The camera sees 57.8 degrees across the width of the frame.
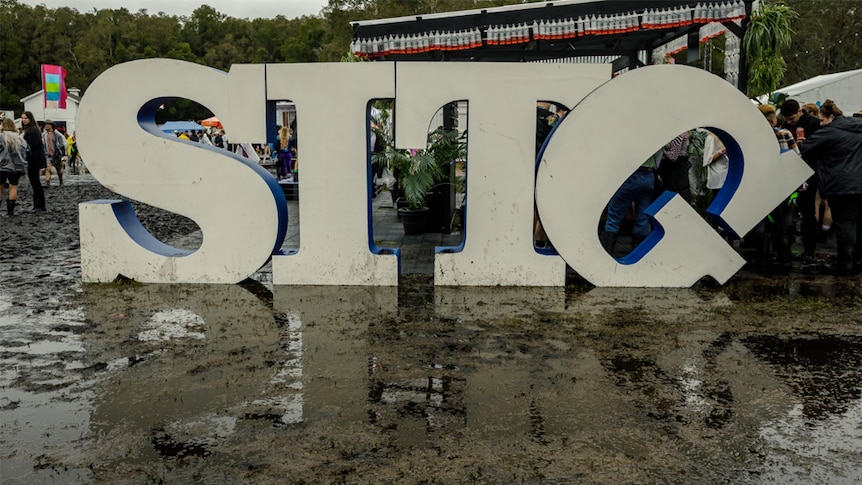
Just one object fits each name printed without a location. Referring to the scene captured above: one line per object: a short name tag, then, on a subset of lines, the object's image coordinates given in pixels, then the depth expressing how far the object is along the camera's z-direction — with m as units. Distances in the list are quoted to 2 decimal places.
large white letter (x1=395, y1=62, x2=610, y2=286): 7.29
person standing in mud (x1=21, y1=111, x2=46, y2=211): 14.69
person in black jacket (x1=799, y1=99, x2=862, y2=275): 7.84
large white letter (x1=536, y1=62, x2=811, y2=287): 7.28
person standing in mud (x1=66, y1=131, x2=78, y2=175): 32.04
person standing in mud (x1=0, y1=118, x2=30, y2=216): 13.71
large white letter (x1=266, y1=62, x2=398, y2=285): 7.35
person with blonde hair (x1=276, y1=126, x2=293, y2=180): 18.72
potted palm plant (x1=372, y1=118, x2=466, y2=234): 9.80
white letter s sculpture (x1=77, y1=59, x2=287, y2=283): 7.36
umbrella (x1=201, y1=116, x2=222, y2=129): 39.26
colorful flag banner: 32.38
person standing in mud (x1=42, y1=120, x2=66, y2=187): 21.91
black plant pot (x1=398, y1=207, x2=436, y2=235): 10.63
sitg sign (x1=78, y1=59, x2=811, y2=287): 7.30
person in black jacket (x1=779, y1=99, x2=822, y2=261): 8.86
